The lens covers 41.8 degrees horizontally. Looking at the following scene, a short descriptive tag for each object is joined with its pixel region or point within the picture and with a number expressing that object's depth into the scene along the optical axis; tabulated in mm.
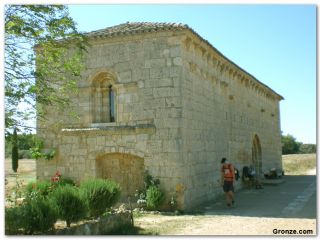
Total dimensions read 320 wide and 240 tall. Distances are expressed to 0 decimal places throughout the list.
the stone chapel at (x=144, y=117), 10734
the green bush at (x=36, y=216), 6812
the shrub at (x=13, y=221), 6809
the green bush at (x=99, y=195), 8258
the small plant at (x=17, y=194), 8545
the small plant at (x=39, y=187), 10486
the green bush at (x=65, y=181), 11617
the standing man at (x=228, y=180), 11344
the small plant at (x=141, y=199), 10711
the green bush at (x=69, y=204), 7488
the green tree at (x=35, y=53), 7633
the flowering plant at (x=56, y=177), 11508
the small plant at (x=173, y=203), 10500
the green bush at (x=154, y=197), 10430
